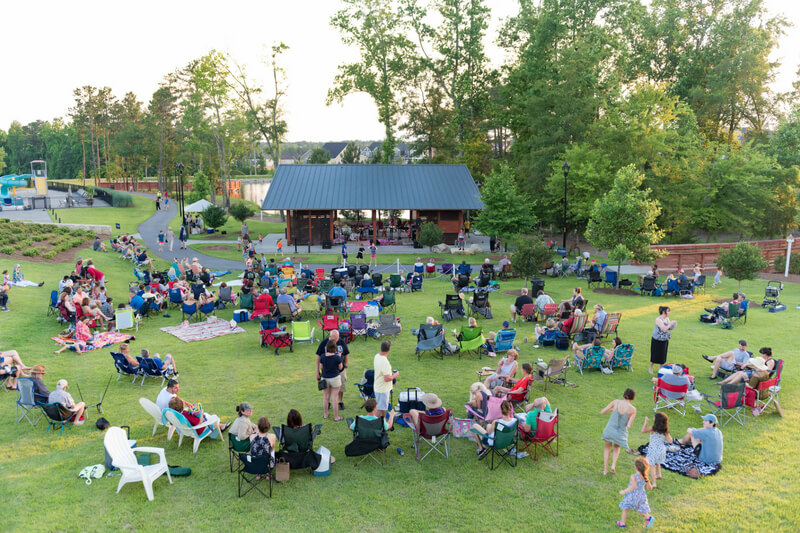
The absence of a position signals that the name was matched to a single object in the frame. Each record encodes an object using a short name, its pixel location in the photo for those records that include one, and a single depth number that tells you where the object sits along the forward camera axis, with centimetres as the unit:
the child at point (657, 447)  751
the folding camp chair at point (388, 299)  1820
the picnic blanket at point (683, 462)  819
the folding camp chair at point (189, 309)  1697
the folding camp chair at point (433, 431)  861
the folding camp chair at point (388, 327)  1538
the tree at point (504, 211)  3042
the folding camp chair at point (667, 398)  1024
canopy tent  4046
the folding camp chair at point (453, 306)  1748
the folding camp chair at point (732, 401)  983
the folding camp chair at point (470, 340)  1347
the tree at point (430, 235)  3180
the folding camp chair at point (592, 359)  1249
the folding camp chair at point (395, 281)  2178
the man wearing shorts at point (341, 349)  979
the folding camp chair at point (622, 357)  1256
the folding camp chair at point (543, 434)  855
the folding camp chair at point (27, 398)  976
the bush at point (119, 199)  5456
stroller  1900
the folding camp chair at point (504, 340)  1367
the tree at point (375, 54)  4838
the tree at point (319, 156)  6919
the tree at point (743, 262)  1994
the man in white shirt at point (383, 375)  930
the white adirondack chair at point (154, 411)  905
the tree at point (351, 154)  6428
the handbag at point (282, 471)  791
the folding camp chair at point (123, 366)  1194
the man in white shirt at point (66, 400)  954
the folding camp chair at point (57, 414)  943
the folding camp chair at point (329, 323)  1525
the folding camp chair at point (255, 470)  755
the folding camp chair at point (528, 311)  1680
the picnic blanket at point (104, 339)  1468
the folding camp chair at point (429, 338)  1353
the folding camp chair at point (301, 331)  1474
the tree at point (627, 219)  2228
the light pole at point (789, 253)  2587
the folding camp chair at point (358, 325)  1532
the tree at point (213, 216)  3875
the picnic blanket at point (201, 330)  1566
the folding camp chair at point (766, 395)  1016
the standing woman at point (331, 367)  980
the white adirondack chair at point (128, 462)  754
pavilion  3581
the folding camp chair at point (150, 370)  1182
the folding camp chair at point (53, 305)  1730
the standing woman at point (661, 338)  1223
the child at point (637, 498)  679
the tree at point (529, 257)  2250
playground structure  5903
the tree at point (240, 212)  4238
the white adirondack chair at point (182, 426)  880
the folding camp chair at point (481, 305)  1767
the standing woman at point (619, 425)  802
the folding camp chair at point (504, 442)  823
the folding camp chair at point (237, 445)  798
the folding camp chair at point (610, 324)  1493
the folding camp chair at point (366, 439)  831
